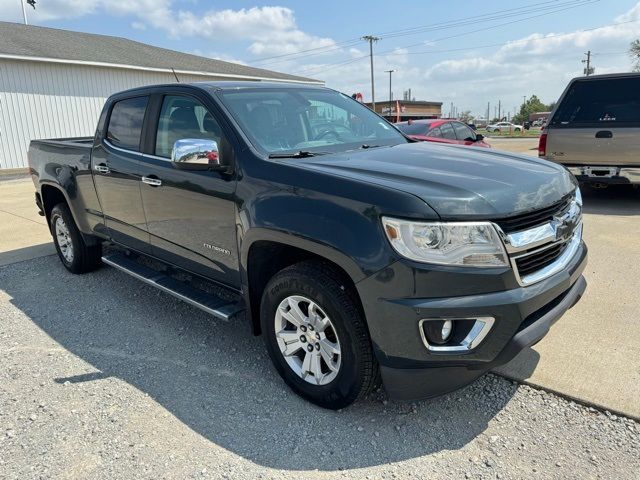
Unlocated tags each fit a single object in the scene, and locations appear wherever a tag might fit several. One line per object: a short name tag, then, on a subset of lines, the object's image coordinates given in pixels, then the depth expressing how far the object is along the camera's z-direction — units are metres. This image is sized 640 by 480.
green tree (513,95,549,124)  104.81
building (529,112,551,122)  89.07
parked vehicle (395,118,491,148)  9.91
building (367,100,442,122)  71.47
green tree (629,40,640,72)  45.31
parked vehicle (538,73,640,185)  7.14
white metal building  15.77
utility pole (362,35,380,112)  50.81
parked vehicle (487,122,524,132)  63.19
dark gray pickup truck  2.34
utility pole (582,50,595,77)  69.33
